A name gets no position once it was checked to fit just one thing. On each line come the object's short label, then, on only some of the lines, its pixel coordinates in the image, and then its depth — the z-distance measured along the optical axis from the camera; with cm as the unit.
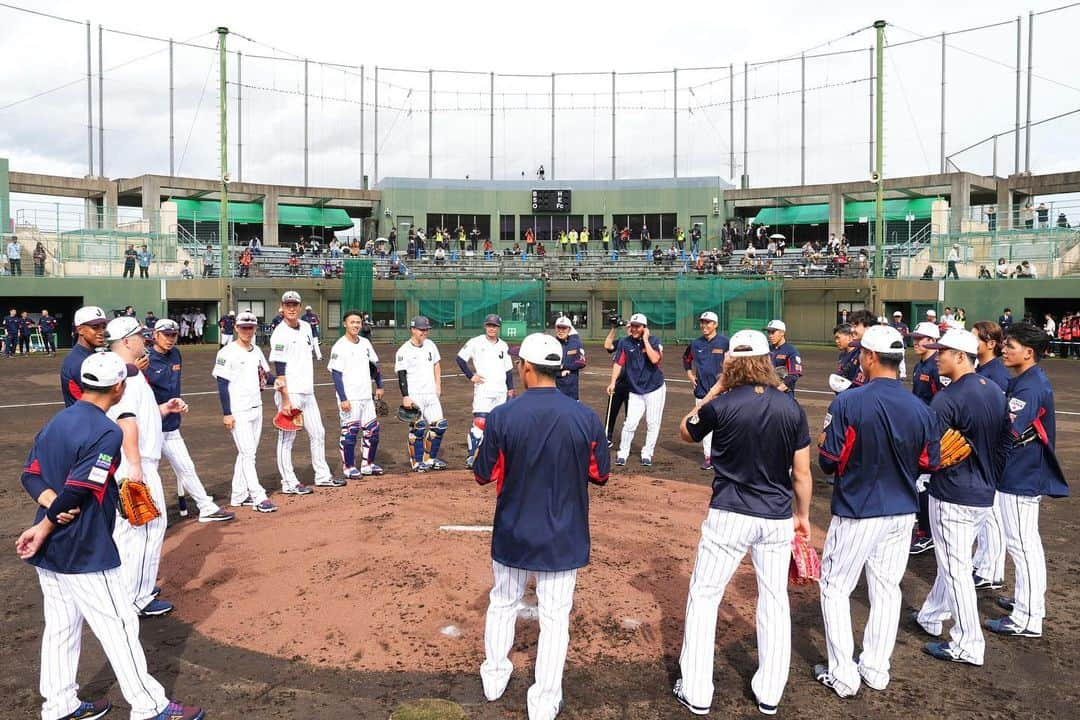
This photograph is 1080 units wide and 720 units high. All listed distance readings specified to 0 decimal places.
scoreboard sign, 5219
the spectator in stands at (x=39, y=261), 3544
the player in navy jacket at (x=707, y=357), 1158
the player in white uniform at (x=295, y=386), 992
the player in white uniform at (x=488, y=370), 1123
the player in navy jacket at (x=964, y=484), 555
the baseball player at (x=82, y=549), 436
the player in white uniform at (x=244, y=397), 912
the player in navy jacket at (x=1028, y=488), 599
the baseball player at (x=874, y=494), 505
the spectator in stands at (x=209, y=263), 3984
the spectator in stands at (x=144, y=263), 3797
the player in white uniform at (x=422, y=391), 1127
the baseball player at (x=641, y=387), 1193
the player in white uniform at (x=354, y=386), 1056
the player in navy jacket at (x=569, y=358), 1175
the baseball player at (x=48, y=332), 3290
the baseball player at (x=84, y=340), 641
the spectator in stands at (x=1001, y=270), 3525
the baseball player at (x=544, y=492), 461
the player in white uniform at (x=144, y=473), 628
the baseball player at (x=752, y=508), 476
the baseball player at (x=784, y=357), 1092
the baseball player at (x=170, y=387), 802
